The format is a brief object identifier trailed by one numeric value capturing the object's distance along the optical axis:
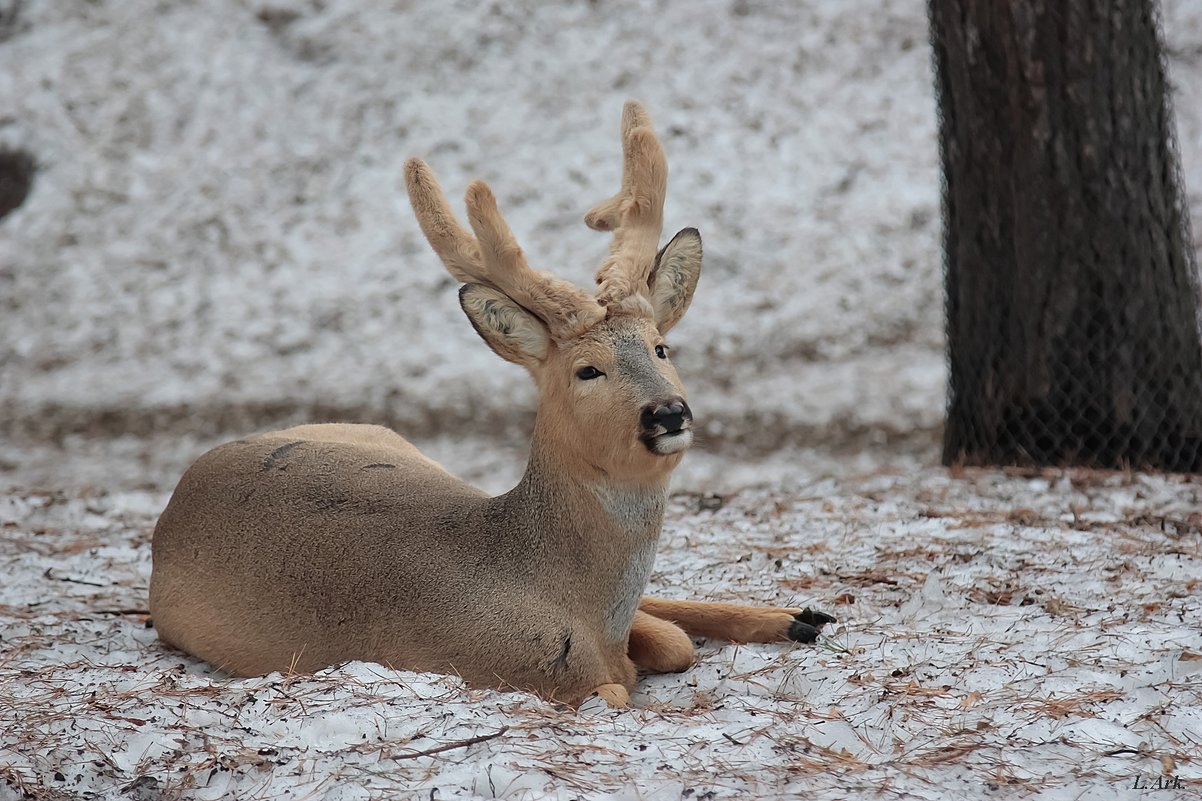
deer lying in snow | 8.95
